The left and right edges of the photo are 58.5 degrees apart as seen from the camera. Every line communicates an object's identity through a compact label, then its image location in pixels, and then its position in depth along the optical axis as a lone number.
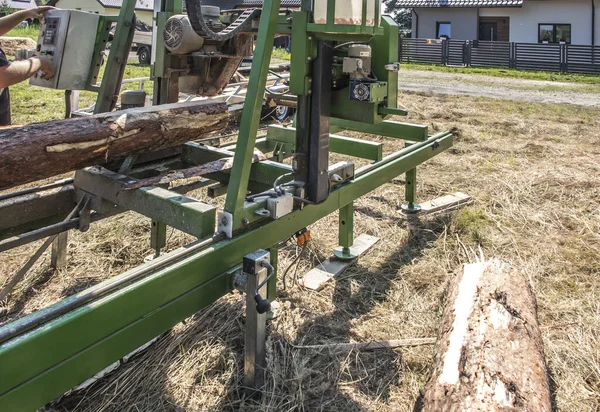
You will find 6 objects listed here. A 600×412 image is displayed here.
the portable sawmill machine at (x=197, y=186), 1.95
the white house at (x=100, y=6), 28.73
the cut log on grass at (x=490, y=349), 2.19
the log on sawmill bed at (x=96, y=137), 2.52
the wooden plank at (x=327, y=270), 3.80
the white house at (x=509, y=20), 20.84
